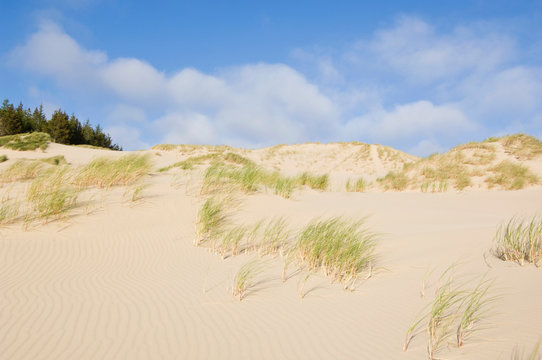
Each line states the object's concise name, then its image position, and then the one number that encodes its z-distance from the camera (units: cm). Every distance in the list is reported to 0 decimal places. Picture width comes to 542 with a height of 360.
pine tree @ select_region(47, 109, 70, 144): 3916
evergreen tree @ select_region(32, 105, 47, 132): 4319
